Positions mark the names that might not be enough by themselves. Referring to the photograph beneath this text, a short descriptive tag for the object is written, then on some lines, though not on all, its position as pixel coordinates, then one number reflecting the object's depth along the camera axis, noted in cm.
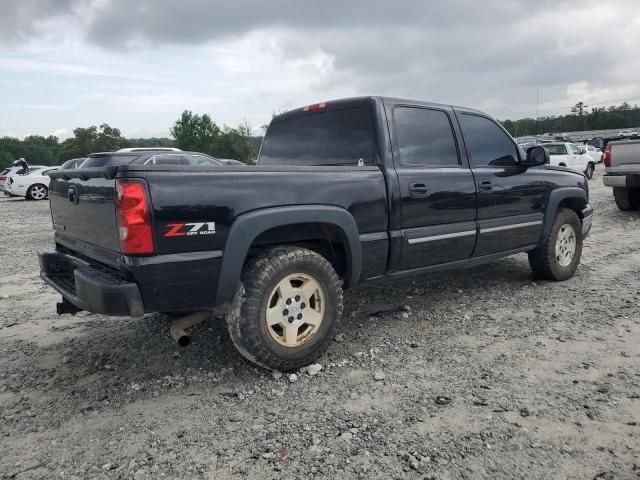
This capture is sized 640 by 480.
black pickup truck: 270
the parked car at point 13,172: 1930
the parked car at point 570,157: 2055
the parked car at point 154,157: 1137
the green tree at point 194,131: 9550
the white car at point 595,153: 2684
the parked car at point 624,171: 930
